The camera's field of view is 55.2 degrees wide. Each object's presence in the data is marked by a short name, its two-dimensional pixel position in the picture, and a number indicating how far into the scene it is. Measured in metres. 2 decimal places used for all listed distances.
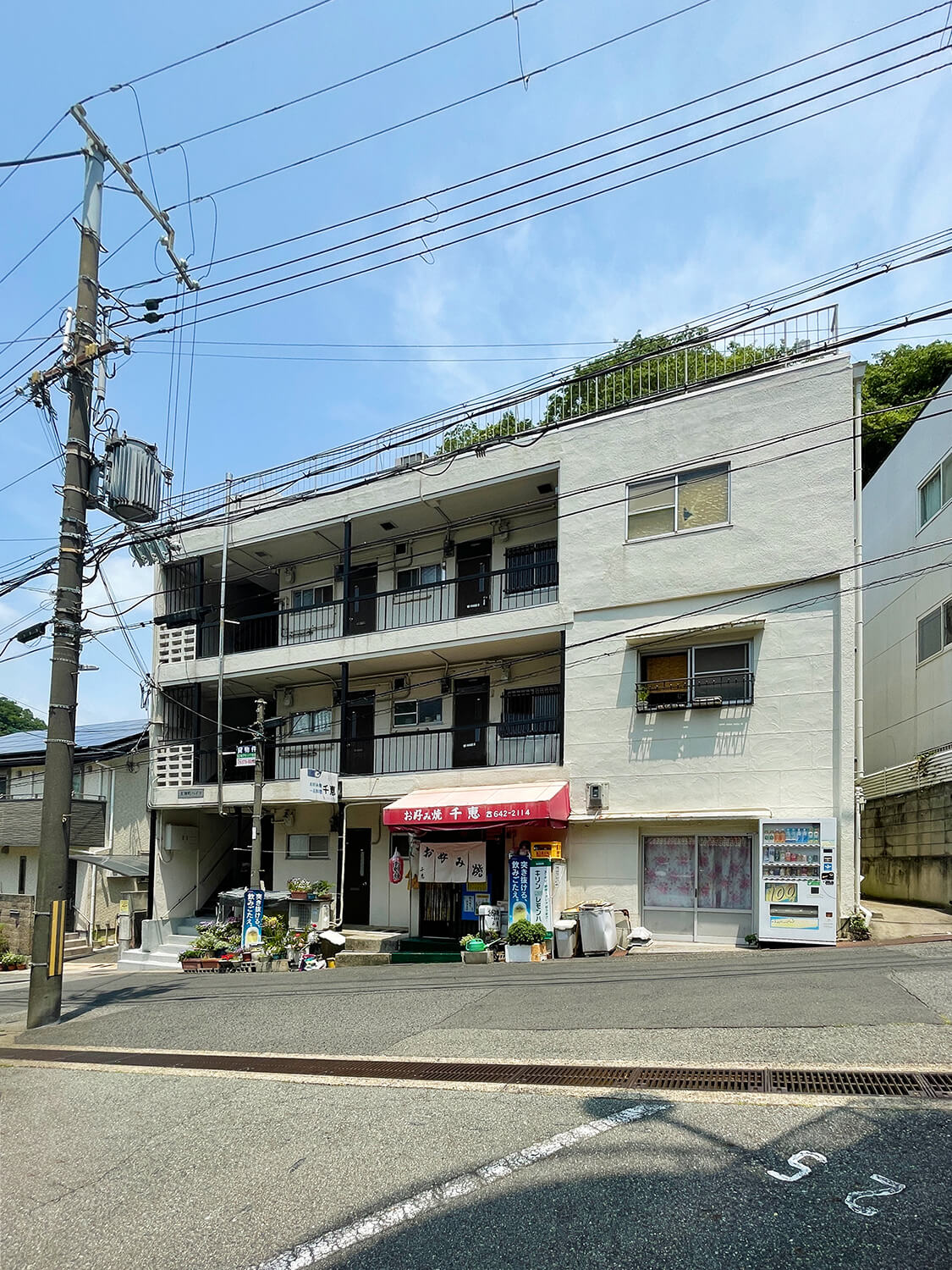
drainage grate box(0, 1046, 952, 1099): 6.34
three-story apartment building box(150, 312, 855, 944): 15.38
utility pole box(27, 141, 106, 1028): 11.34
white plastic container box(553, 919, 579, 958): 15.25
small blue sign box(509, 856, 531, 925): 16.06
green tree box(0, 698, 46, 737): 63.47
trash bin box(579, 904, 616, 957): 15.00
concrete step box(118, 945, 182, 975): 19.39
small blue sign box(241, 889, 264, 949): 18.02
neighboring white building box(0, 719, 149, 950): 24.39
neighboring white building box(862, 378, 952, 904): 17.14
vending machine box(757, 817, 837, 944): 13.95
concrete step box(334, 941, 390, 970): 17.50
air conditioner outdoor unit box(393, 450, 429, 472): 19.53
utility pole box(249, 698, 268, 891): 18.48
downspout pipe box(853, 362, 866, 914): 14.31
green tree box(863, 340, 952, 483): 29.66
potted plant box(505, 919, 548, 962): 15.11
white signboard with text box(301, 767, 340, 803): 18.70
